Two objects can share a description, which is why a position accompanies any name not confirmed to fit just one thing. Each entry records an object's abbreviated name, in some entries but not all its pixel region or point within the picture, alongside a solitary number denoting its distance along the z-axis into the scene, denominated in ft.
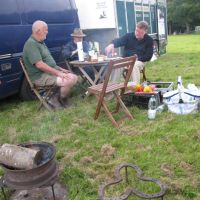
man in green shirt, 13.49
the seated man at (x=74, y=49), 16.68
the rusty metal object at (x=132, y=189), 6.70
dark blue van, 13.96
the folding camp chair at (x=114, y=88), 11.45
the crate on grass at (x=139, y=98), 13.28
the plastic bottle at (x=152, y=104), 13.01
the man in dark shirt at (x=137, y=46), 15.98
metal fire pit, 7.11
